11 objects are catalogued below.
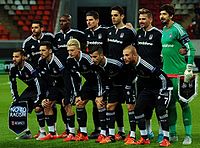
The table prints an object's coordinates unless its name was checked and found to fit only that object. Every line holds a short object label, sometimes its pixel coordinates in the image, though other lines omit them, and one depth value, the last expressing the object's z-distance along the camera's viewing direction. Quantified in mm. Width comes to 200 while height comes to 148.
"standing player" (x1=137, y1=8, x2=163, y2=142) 10898
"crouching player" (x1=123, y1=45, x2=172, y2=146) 10562
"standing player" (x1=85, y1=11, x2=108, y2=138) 11664
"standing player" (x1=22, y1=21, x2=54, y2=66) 12367
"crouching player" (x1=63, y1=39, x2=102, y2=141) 11297
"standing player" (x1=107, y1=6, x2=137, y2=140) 11219
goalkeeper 10805
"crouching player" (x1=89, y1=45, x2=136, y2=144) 11016
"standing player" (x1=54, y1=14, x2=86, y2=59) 12297
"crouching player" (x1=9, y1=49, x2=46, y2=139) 11852
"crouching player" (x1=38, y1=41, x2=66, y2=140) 11617
